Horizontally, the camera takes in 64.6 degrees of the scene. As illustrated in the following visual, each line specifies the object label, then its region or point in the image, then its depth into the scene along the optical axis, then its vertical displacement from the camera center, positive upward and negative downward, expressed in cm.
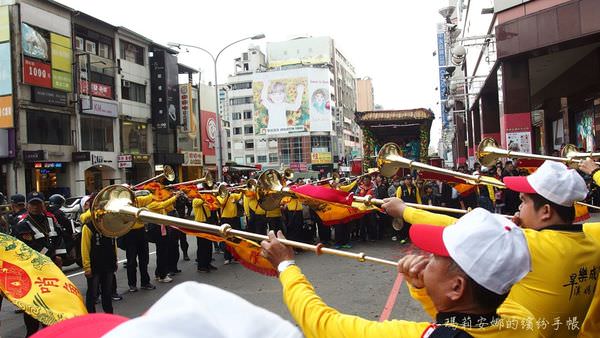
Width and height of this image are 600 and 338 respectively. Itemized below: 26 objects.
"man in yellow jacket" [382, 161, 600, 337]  248 -53
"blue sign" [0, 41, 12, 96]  2272 +522
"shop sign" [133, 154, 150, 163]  3200 +104
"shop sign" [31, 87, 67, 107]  2384 +419
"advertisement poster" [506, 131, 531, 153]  1451 +51
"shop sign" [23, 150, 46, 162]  2339 +113
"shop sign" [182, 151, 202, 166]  3838 +108
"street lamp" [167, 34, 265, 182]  2531 +372
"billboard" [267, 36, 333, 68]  8162 +2016
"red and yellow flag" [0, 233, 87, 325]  319 -79
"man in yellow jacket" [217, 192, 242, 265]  1039 -89
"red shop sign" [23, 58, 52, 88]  2309 +523
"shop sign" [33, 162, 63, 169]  2423 +65
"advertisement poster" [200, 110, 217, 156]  4234 +353
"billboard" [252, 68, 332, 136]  6312 +882
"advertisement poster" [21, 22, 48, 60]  2309 +671
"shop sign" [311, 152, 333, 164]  6762 +107
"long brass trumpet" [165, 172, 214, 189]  1043 -24
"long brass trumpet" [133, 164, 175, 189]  991 -4
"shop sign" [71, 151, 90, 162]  2658 +113
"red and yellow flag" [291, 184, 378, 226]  462 -30
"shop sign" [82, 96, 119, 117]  2716 +405
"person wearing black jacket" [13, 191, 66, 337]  616 -68
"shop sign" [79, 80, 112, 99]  2708 +514
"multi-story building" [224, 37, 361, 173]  6353 +859
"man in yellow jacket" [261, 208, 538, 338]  167 -46
